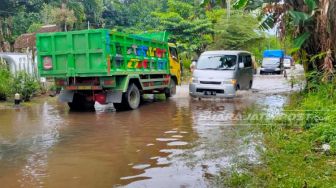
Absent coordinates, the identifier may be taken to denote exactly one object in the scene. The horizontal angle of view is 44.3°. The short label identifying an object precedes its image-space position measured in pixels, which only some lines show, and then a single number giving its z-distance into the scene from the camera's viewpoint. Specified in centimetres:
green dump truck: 1149
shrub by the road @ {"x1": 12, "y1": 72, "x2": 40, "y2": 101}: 1475
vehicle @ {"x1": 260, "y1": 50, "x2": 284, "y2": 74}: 3441
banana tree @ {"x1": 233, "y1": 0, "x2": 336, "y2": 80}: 921
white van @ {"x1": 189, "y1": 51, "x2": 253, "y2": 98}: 1403
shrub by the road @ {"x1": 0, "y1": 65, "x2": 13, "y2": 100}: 1438
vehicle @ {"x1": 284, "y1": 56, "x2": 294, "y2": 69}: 4288
